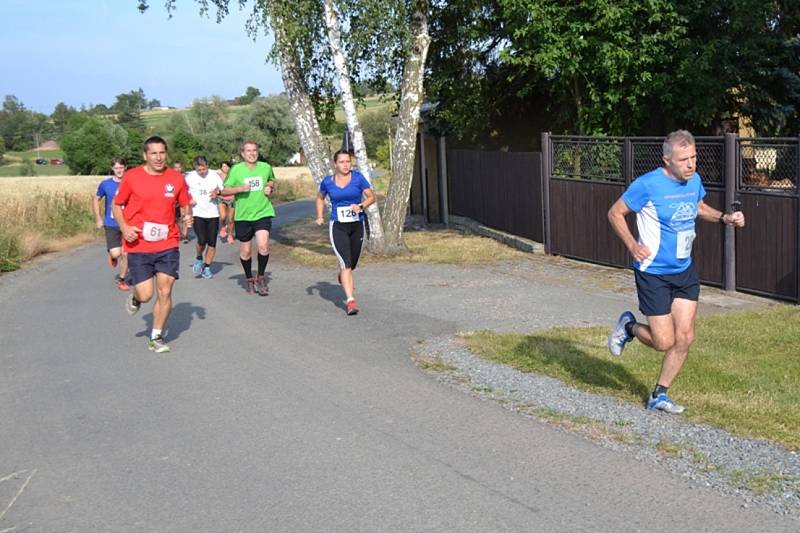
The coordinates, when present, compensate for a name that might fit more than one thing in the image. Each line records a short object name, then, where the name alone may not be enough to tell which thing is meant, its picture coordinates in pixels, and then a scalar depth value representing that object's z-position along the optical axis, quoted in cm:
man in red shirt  944
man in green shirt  1340
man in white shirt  1578
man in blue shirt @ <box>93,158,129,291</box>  1363
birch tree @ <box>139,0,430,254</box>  1652
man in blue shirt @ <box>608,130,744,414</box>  673
